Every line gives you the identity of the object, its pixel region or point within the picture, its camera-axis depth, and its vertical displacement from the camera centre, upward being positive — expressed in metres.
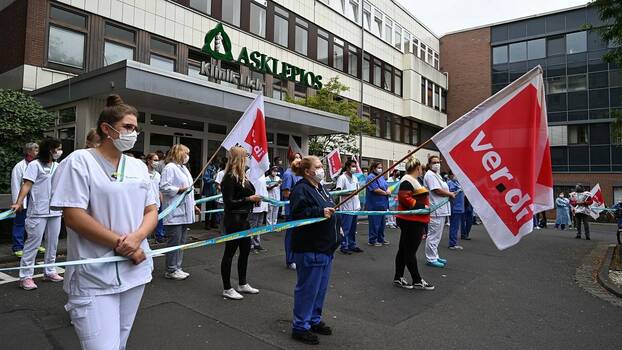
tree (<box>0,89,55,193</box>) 10.04 +1.49
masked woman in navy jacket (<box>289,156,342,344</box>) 3.99 -0.59
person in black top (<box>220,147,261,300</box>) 5.25 -0.28
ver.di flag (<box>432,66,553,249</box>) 3.63 +0.34
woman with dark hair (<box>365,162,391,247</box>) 9.90 -0.40
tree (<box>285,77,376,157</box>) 20.06 +3.79
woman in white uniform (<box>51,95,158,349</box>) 2.23 -0.25
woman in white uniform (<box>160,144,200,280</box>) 6.03 -0.28
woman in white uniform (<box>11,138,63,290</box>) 5.53 -0.35
